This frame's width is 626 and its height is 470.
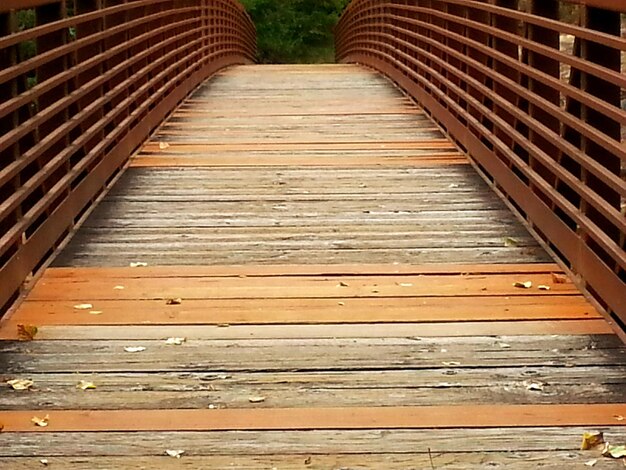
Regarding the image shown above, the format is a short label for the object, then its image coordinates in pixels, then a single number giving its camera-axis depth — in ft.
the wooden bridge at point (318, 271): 10.44
